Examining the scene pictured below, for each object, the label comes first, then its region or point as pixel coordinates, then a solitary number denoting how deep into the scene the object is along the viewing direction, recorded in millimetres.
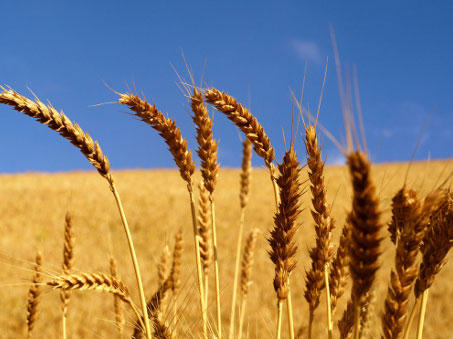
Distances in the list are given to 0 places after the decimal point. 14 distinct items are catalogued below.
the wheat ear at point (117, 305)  570
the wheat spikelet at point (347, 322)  403
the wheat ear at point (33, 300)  543
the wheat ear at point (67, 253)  522
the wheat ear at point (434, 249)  336
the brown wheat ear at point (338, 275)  424
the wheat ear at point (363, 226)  280
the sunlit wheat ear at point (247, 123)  418
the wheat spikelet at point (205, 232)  480
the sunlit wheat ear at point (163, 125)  406
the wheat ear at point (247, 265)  684
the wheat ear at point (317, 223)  375
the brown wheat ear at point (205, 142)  433
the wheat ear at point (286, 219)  348
